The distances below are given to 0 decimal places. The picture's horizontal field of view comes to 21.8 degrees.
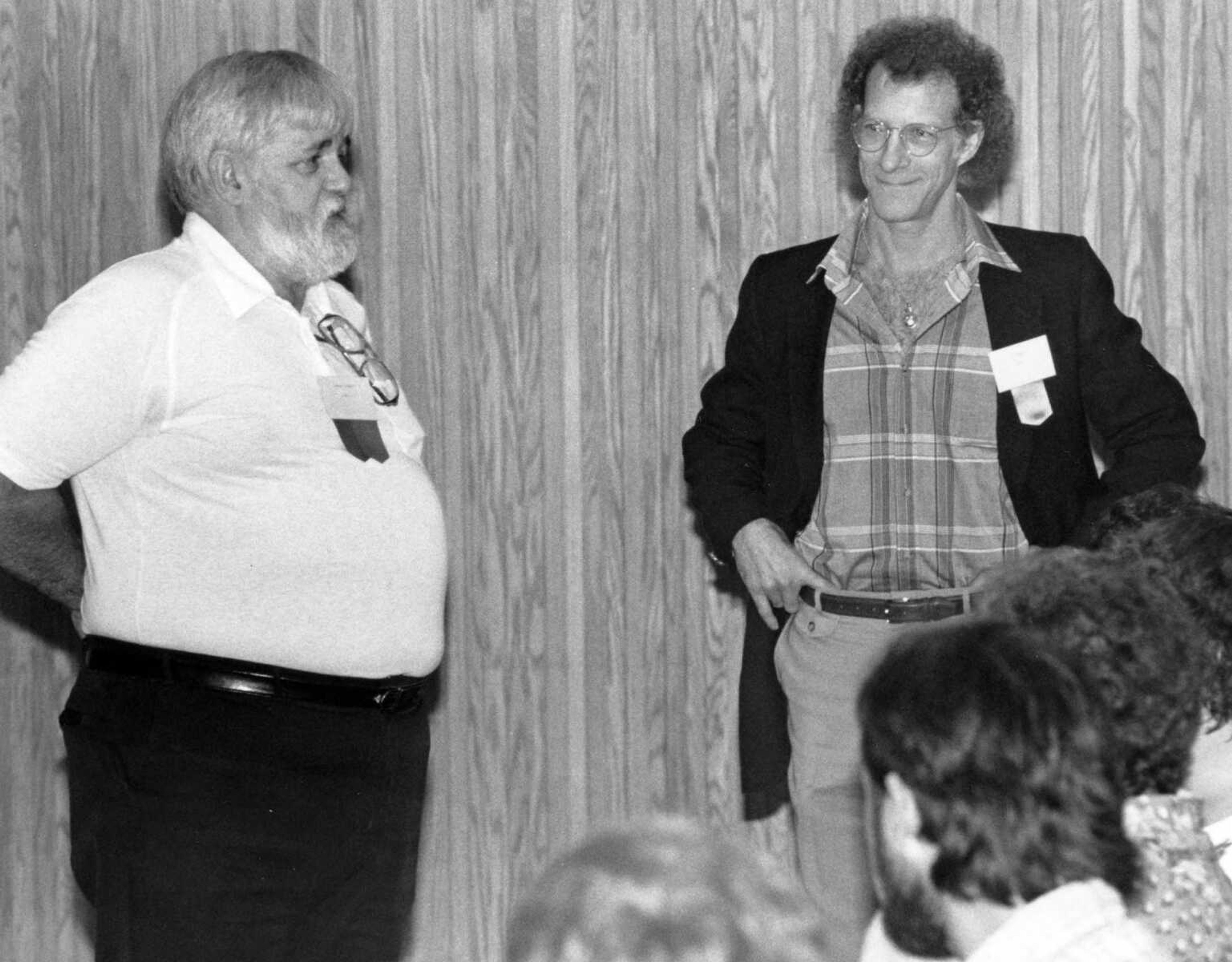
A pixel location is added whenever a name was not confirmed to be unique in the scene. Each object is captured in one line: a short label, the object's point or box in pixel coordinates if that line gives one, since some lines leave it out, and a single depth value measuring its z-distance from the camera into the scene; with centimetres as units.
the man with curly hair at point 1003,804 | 306
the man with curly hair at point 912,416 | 597
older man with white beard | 506
